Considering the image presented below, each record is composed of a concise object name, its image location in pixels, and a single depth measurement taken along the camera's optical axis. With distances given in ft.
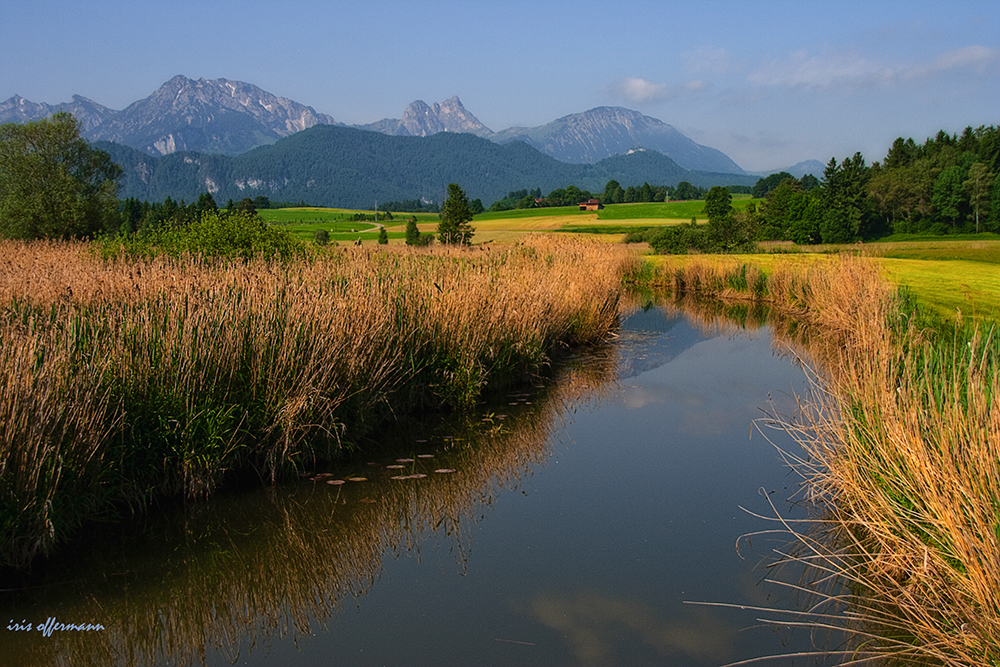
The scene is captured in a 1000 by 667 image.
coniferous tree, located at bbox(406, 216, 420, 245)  165.48
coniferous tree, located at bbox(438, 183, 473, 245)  166.67
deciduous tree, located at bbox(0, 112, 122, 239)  135.54
